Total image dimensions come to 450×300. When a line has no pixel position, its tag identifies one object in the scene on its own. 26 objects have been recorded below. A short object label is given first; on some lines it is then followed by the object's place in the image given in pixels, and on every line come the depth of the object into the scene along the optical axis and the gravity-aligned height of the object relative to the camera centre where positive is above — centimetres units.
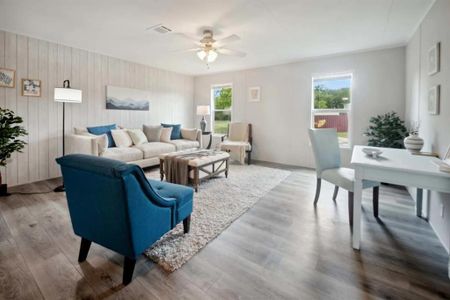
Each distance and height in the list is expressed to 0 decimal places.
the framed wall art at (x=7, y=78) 328 +93
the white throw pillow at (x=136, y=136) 463 +7
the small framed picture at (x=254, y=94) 564 +124
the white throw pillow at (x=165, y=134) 523 +14
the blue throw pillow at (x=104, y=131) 409 +16
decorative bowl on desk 212 -10
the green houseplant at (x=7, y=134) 263 +5
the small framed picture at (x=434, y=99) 221 +46
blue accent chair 133 -46
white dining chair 240 -28
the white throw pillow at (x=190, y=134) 561 +16
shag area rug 182 -85
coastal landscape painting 472 +95
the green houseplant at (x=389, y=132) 358 +17
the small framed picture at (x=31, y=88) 351 +84
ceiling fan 322 +142
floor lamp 331 +68
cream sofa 350 -18
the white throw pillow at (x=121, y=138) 431 +3
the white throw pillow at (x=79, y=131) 398 +15
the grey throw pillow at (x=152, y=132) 513 +18
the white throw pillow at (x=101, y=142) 349 -5
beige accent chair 502 -2
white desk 154 -24
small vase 236 -2
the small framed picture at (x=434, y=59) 222 +90
